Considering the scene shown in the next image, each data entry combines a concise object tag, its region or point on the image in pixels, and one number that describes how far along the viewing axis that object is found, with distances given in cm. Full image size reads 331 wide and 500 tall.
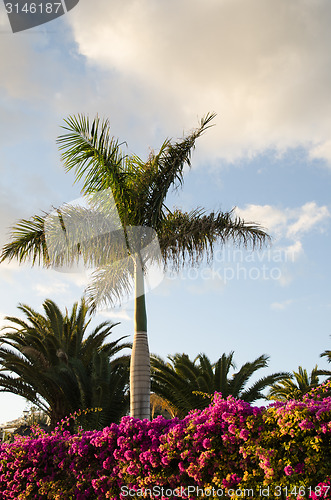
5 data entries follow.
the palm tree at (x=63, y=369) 1623
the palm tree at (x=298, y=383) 2786
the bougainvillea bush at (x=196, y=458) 522
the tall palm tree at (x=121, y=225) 1216
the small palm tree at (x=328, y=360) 2471
